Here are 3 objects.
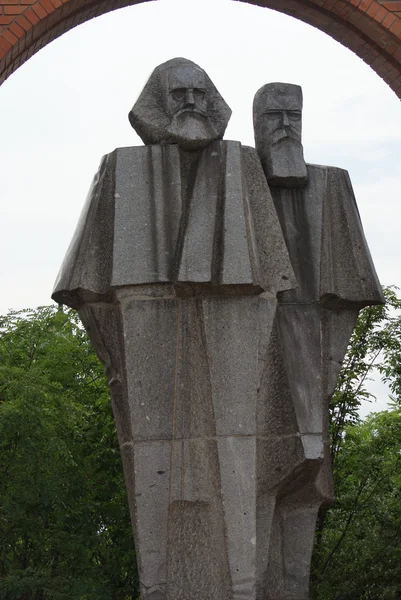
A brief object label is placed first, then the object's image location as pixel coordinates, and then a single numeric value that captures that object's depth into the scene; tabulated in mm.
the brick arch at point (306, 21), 9312
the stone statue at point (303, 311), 7035
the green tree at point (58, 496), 11422
